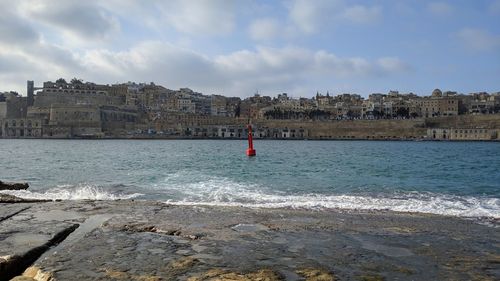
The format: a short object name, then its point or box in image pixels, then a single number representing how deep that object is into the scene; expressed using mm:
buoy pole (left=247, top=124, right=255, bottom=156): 41612
